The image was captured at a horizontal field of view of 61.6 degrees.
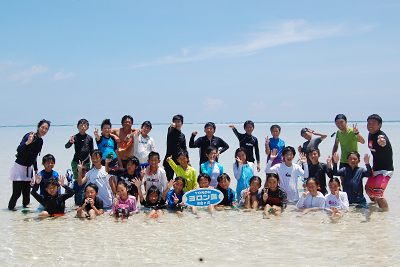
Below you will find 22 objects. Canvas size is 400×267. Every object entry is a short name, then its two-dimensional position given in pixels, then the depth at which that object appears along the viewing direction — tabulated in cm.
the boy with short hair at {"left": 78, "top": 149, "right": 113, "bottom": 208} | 691
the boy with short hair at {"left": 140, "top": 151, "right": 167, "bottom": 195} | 702
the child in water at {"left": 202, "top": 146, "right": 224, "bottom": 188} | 735
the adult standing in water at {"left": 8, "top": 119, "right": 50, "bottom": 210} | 686
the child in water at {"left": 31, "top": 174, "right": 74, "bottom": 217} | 644
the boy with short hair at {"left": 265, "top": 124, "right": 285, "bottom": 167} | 810
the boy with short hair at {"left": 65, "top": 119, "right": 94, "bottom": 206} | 758
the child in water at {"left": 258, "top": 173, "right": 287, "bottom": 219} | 662
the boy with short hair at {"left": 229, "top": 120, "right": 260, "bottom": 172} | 814
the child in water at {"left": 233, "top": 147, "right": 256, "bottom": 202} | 735
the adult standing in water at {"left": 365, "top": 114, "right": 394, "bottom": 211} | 641
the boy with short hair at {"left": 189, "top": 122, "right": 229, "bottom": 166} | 788
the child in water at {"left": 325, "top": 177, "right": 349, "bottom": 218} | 638
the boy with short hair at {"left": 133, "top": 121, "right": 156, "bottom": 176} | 757
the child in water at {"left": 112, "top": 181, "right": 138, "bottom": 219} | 633
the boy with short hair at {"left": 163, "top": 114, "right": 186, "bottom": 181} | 776
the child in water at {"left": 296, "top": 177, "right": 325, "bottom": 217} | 651
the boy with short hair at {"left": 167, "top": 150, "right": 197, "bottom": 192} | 713
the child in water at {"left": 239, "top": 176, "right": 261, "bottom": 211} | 687
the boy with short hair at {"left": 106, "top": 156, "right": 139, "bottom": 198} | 694
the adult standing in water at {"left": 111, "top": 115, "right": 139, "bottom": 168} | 768
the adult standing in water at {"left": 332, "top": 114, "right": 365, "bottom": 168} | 744
